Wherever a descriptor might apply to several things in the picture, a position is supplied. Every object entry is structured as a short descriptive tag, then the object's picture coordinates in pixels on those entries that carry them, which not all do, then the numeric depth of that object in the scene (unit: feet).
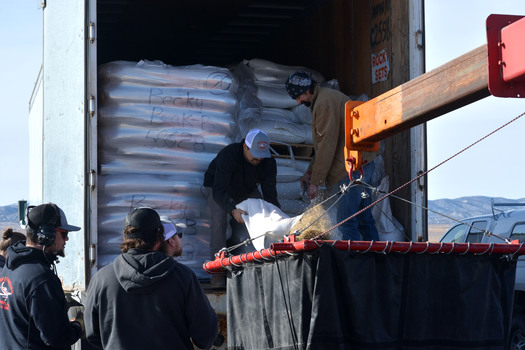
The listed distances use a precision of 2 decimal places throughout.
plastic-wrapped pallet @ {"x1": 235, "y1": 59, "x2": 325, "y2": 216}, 23.15
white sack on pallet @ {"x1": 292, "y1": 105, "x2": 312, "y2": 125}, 24.31
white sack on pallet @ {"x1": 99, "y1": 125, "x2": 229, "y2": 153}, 20.76
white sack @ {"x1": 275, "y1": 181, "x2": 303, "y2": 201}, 23.12
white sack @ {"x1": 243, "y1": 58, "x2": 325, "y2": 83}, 24.35
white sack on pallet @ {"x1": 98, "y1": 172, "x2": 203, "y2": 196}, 20.43
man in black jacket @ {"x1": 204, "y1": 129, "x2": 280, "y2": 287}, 20.70
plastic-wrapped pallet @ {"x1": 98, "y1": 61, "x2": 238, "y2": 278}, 20.54
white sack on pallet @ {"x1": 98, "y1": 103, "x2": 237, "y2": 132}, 20.83
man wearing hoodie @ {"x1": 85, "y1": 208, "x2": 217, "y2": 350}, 13.03
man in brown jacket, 21.29
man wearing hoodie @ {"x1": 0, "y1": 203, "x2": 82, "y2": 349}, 13.92
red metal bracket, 10.58
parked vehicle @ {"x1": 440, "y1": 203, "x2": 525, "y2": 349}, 33.83
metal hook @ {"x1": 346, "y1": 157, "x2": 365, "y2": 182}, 15.33
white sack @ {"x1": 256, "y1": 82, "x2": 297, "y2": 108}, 23.89
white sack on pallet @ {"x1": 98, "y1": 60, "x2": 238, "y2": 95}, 21.08
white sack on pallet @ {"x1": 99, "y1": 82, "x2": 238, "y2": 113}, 20.94
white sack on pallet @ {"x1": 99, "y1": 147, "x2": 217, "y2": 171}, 20.72
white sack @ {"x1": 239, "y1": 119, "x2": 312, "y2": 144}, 23.00
